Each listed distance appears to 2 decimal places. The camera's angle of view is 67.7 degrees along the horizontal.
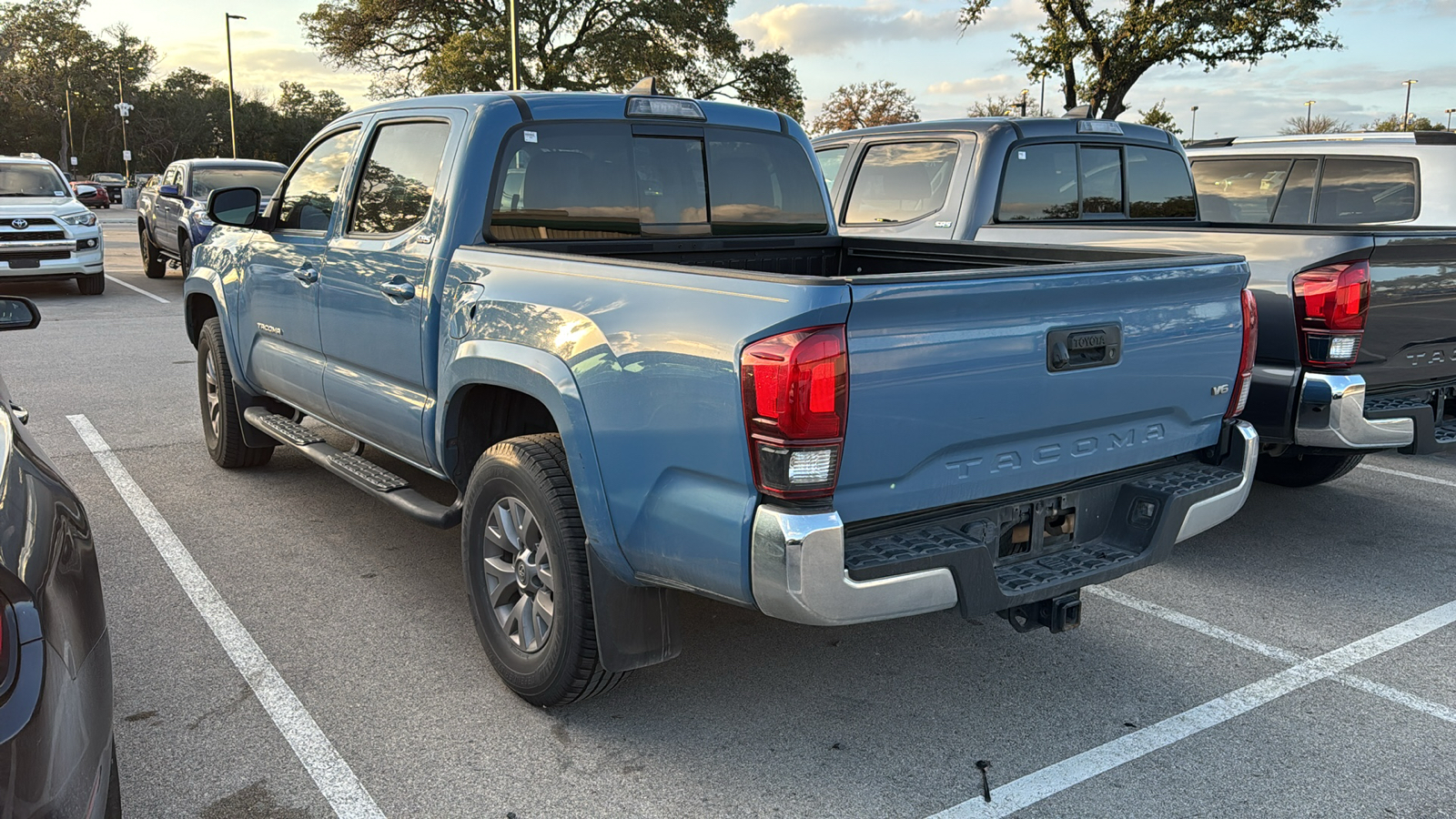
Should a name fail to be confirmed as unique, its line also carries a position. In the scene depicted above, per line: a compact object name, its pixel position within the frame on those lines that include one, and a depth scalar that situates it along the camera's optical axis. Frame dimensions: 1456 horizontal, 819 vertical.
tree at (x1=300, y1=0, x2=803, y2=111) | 37.53
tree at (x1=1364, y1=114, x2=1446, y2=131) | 53.77
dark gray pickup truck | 4.68
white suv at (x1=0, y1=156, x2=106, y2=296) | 14.14
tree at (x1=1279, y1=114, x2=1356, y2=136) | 66.98
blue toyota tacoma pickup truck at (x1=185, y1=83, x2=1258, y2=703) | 2.65
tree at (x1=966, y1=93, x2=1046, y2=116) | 46.23
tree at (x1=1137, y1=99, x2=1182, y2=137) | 39.42
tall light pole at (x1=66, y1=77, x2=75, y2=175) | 73.88
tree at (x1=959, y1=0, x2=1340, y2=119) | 23.42
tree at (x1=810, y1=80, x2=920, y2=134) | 55.16
